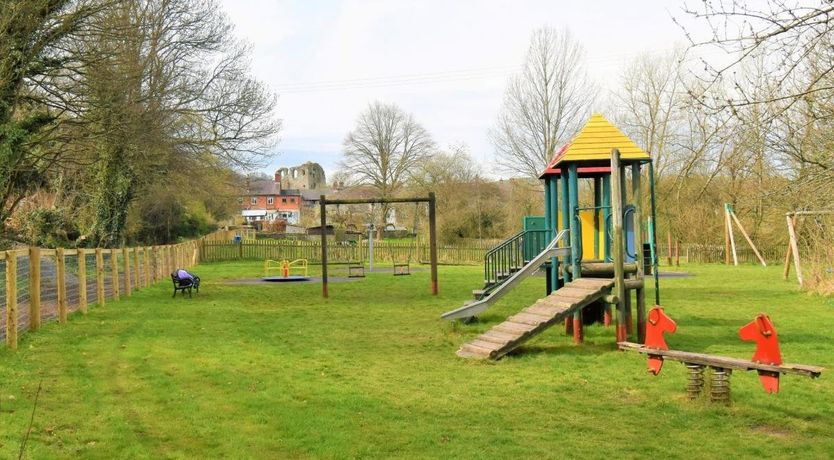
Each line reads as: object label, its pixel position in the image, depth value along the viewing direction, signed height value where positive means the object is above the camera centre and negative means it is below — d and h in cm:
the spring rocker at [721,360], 643 -123
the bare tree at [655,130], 3862 +592
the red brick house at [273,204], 10825 +632
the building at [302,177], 12406 +1195
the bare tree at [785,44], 417 +120
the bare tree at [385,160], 6234 +737
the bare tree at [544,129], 4141 +646
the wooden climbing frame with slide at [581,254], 1055 -32
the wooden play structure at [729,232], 3288 +7
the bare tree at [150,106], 1769 +468
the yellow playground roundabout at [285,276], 2562 -122
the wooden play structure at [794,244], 2074 -38
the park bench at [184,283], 1856 -100
